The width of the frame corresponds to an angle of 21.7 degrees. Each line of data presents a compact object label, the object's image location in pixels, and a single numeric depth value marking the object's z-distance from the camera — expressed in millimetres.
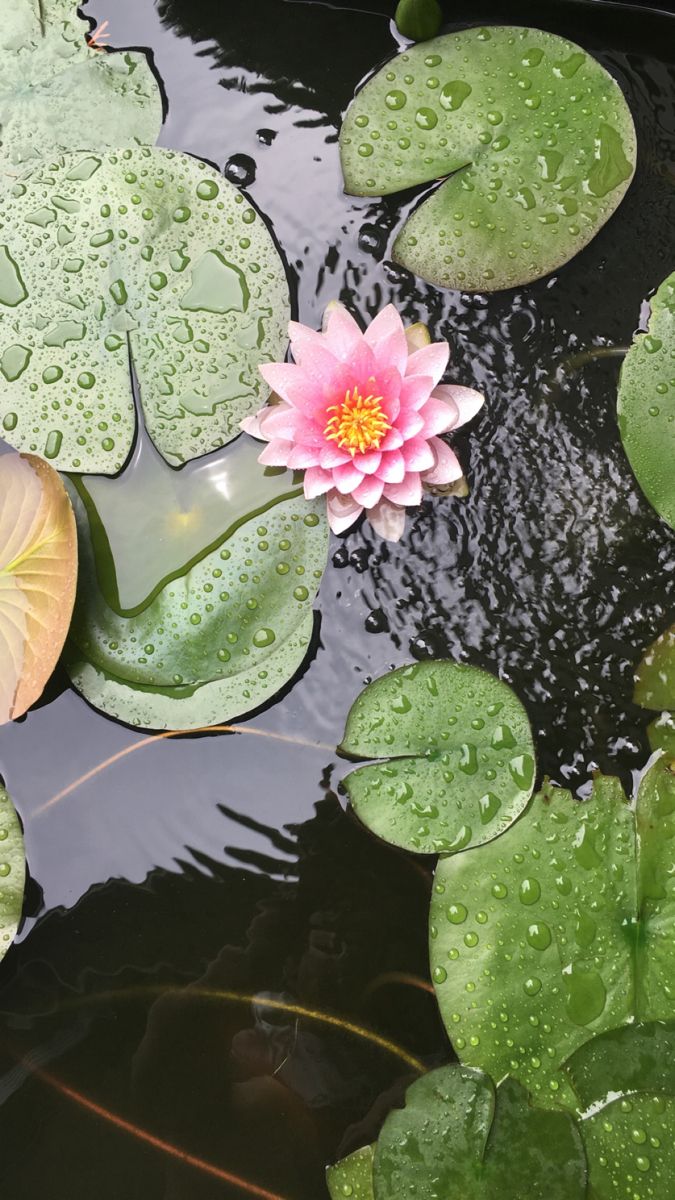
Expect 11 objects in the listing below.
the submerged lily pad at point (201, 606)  818
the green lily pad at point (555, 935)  780
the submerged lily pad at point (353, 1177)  792
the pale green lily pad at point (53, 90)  848
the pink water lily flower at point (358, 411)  804
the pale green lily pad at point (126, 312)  824
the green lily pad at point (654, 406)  822
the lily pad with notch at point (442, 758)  804
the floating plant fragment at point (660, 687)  826
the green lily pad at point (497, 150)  835
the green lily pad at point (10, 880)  813
